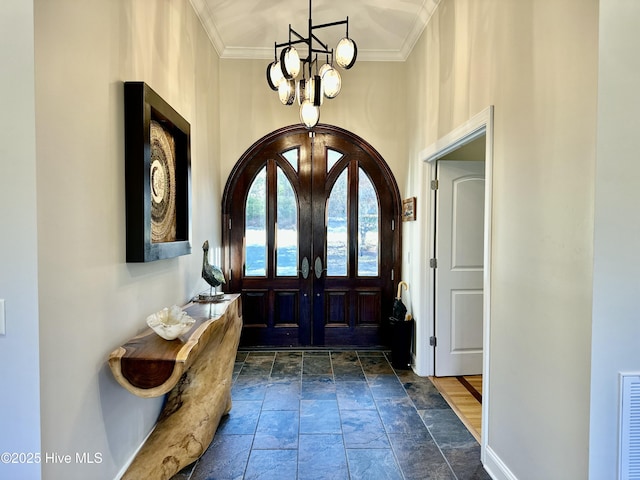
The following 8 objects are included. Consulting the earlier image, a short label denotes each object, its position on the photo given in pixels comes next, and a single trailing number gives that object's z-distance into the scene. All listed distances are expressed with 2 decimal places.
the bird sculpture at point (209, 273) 2.54
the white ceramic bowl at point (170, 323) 1.78
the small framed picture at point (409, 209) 3.48
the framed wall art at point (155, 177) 1.85
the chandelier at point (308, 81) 2.22
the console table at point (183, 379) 1.62
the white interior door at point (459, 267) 3.25
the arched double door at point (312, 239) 3.92
